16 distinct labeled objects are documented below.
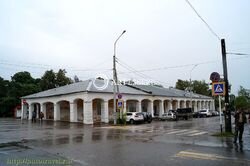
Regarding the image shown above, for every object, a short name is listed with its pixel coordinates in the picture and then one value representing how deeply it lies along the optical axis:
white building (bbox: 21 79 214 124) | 34.21
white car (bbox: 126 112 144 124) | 32.47
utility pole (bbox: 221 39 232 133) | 17.02
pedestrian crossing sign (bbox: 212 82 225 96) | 16.82
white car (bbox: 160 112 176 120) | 41.09
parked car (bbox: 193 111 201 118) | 53.35
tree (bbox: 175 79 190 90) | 84.66
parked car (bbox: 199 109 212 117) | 53.89
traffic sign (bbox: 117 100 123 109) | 29.25
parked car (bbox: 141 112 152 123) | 34.11
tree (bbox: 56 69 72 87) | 65.38
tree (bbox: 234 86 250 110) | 72.31
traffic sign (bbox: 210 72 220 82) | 17.58
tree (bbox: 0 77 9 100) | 62.23
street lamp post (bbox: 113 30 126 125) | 30.07
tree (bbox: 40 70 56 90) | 63.84
